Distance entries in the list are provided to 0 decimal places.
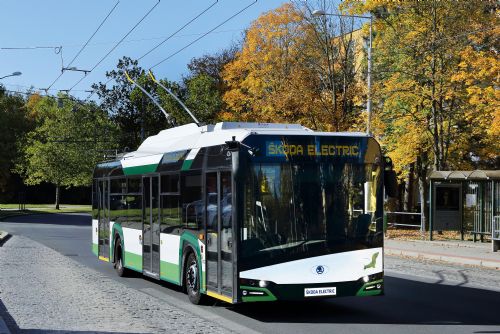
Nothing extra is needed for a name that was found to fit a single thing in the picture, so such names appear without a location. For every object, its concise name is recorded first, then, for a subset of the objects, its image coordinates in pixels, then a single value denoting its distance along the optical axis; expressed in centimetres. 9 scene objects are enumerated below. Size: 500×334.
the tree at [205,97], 5585
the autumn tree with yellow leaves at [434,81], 2970
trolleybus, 1030
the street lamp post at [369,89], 3059
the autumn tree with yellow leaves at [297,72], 3581
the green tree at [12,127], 6188
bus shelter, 2628
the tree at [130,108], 6344
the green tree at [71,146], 7138
